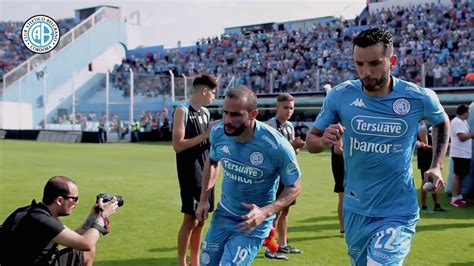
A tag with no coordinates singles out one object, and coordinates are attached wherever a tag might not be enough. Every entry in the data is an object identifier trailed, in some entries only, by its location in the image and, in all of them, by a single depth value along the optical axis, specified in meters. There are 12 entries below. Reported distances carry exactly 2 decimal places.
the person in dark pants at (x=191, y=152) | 6.52
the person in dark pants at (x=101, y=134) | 35.47
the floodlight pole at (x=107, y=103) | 35.91
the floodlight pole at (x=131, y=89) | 34.97
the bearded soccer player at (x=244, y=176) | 4.65
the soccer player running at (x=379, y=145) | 4.14
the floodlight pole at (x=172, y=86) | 34.58
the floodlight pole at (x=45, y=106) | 38.84
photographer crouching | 4.49
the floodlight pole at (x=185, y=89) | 35.61
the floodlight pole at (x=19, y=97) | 40.97
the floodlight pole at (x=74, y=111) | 37.88
